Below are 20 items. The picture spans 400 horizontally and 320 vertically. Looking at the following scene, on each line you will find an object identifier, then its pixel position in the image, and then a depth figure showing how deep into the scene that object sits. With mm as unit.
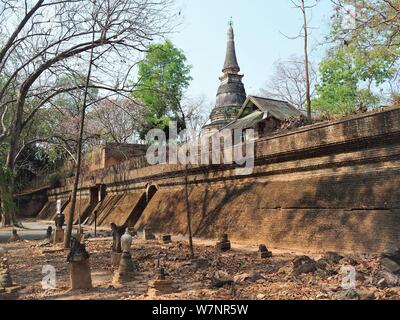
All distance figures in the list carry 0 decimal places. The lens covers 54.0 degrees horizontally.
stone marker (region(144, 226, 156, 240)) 14953
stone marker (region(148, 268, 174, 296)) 6094
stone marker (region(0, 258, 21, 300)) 6059
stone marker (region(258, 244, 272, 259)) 9180
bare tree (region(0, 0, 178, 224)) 13383
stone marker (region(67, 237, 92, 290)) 6699
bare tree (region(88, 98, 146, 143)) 28683
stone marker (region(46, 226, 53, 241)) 15281
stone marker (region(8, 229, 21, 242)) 15641
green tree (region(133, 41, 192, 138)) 33419
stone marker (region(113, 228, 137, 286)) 7168
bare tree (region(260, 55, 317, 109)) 37575
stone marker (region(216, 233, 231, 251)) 10891
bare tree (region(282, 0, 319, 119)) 18859
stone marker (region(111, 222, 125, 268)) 8836
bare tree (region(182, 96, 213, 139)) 35688
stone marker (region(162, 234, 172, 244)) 13378
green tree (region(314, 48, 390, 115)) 28312
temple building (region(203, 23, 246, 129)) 32875
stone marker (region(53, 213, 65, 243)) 14414
